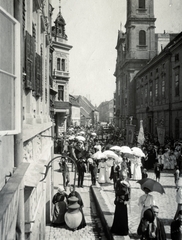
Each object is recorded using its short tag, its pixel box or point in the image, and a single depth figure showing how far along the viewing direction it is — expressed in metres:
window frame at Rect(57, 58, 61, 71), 33.59
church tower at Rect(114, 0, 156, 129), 46.69
